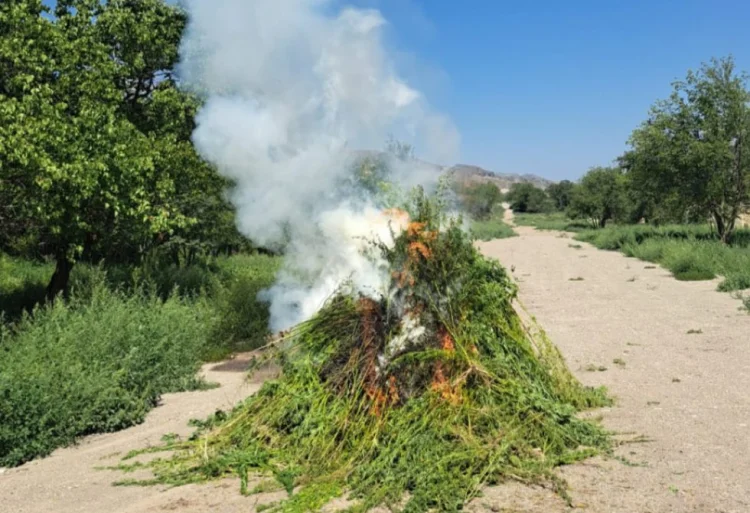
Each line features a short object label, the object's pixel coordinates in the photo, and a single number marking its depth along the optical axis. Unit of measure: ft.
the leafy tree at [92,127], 36.11
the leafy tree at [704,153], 88.28
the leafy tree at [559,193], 375.45
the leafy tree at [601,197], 186.70
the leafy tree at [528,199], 377.09
